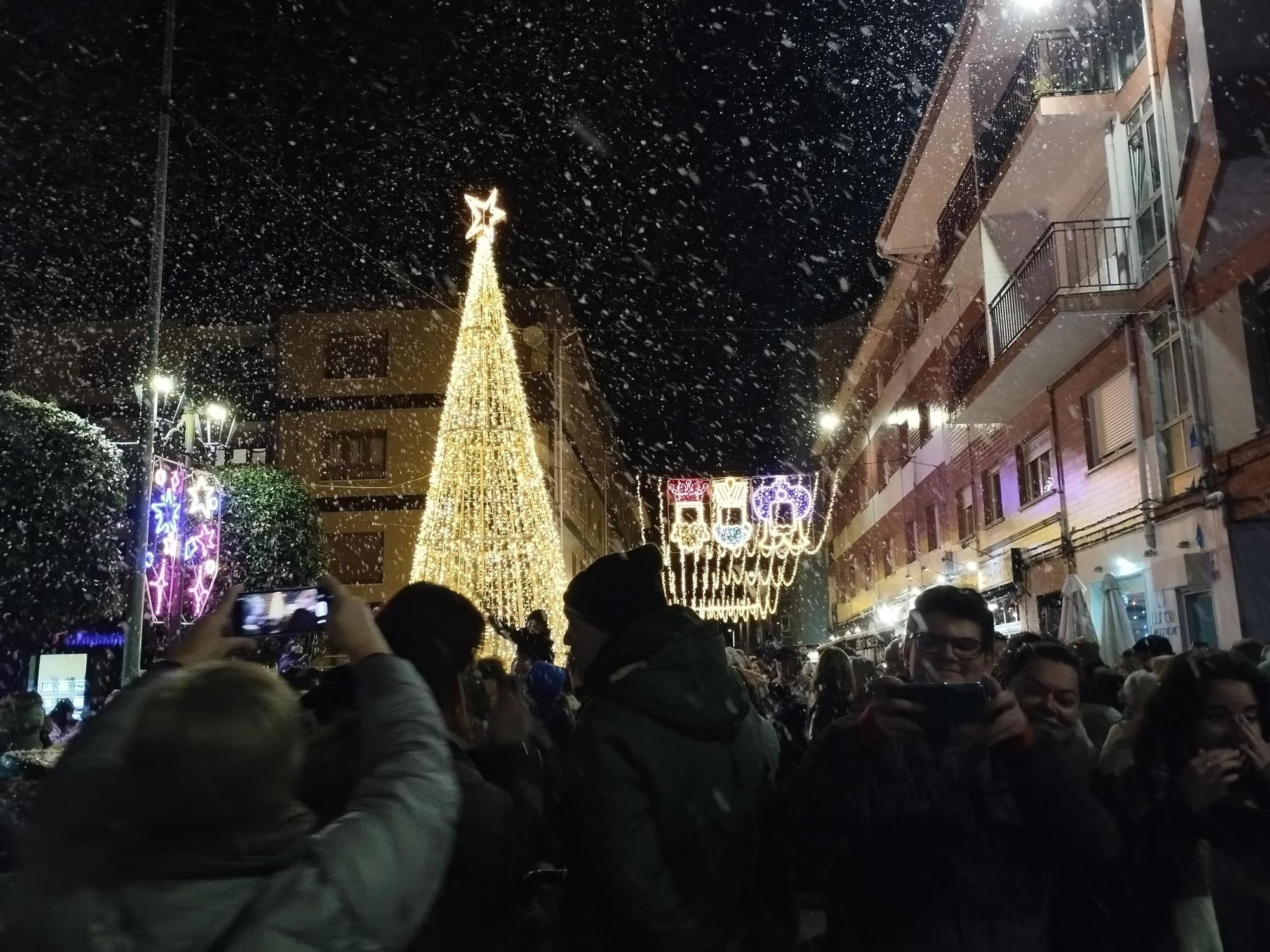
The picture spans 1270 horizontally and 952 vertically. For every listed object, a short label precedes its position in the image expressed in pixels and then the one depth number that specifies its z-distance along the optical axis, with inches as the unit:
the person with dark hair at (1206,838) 106.4
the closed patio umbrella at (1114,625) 468.8
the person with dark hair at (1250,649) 280.5
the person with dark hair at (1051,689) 126.9
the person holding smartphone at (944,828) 99.1
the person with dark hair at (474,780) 85.4
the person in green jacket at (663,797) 97.7
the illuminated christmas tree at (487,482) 621.6
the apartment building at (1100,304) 472.7
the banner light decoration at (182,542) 610.9
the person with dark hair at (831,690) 259.0
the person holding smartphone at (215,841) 56.3
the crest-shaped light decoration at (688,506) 1011.3
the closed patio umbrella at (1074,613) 490.9
